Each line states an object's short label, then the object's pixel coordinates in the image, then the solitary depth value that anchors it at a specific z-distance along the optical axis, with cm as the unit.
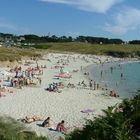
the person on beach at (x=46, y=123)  1094
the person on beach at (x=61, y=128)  1052
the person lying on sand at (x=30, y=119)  1141
